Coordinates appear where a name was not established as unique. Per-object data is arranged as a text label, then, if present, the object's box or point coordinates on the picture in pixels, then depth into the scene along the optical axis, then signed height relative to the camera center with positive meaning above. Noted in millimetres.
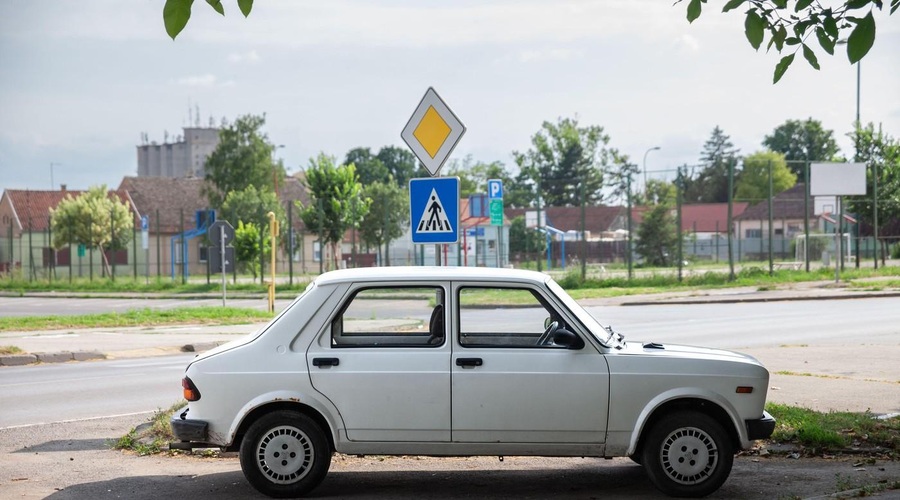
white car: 7207 -1013
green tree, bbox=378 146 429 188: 134125 +11044
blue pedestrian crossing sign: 11484 +447
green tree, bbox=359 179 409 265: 42469 +1038
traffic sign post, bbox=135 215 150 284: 55412 +1325
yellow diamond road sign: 11391 +1266
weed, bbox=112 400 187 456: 9350 -1650
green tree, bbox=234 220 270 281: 52219 +398
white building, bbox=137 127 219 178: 135250 +13101
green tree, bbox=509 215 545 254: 43762 +344
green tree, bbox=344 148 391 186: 128125 +10325
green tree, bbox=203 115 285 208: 77688 +6729
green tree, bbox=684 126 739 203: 40925 +5986
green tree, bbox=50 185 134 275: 56969 +1733
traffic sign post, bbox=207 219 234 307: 27906 +225
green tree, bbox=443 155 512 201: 103062 +7644
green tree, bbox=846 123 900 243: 42000 +2476
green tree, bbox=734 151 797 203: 94688 +6470
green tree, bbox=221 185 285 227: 60406 +2870
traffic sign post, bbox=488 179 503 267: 36844 +1702
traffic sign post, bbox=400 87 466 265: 11414 +983
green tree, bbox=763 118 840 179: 126125 +12660
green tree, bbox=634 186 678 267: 40875 +427
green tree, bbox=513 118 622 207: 106812 +9186
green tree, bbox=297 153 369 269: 45250 +2284
